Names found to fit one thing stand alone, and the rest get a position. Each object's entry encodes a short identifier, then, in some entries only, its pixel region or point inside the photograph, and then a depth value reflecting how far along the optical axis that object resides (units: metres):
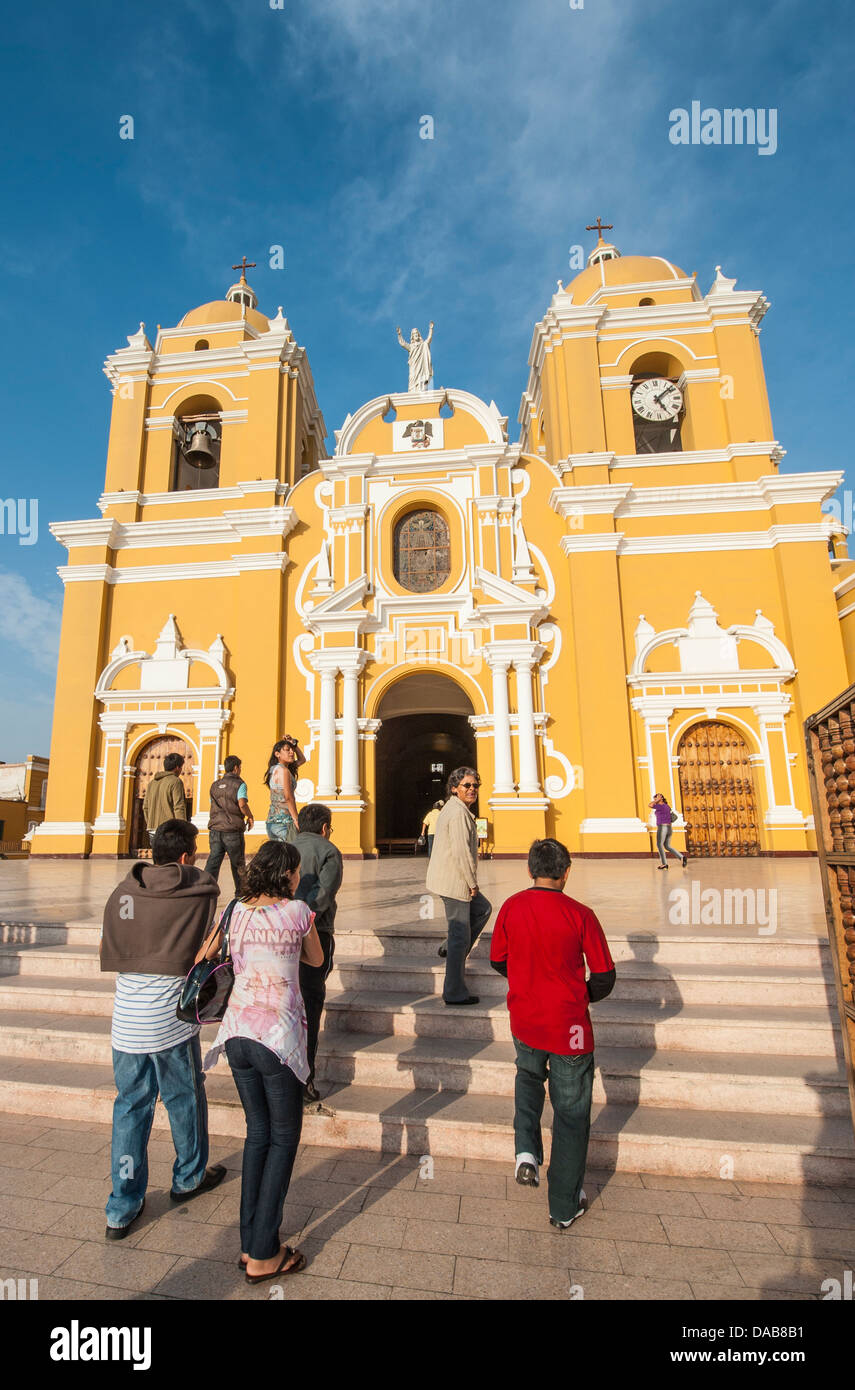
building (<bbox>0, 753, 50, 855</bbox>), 26.39
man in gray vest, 6.30
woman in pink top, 2.36
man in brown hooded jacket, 2.87
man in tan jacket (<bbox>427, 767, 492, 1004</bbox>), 4.28
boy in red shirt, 2.68
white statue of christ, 15.81
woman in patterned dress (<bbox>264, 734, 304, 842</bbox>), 5.51
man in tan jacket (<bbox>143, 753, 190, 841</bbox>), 6.37
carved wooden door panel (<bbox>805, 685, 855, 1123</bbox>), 2.69
